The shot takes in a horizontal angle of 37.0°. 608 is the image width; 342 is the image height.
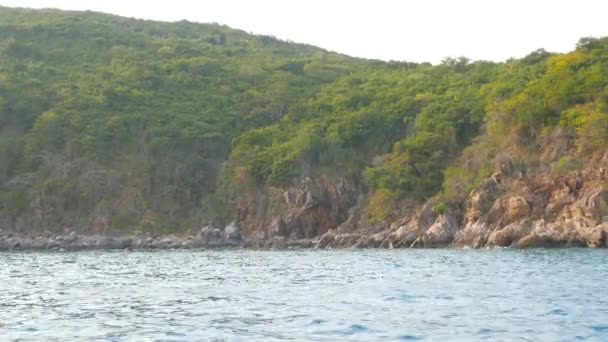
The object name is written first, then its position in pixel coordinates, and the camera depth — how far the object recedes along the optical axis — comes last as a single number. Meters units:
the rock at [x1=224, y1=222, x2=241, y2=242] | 78.75
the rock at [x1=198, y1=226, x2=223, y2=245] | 78.00
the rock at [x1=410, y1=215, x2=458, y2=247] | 63.75
